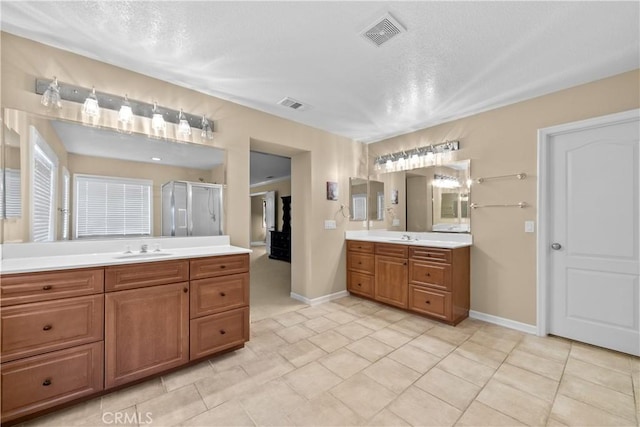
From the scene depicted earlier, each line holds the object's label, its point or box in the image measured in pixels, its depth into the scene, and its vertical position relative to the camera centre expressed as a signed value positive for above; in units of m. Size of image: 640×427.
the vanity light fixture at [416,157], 3.49 +0.81
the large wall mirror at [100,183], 1.92 +0.24
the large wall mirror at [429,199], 3.36 +0.21
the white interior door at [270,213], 8.82 +0.01
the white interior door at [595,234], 2.35 -0.18
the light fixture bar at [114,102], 2.07 +0.93
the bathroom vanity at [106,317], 1.55 -0.71
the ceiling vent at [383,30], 1.77 +1.26
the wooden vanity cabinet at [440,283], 2.95 -0.78
